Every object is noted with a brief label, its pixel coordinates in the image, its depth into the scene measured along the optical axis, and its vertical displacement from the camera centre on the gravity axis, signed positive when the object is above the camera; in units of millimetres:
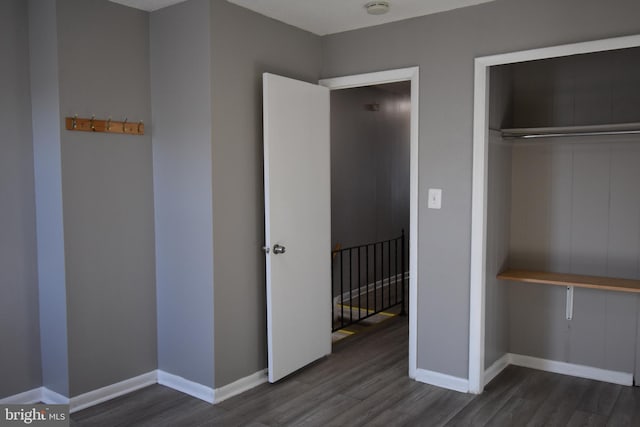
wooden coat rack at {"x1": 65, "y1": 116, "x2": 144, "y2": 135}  3006 +366
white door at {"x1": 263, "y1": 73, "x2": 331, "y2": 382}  3385 -229
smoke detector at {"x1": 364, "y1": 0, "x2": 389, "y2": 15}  3162 +1062
